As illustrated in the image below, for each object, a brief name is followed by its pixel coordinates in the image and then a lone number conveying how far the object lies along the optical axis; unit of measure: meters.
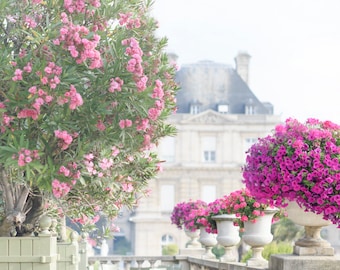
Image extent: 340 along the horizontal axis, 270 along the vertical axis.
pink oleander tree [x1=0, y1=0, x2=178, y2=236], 8.47
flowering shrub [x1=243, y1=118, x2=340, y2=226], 7.71
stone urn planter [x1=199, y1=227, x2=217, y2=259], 16.91
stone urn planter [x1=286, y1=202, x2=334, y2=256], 7.99
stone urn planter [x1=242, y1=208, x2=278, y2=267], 10.94
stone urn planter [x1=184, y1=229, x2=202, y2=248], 18.98
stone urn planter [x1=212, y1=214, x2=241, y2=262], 13.60
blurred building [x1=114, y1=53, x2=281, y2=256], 69.44
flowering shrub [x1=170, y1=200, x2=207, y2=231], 17.03
